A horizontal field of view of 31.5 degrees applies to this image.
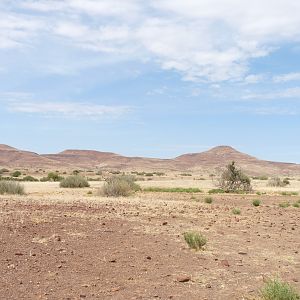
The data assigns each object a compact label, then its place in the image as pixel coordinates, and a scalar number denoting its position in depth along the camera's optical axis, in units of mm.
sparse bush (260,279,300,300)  8117
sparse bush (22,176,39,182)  65488
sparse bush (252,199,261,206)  29283
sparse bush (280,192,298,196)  42656
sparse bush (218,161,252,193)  47125
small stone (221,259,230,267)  11445
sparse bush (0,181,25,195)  30906
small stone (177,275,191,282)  9898
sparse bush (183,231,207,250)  12930
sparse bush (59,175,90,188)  44916
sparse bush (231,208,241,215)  22867
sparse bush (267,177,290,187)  60594
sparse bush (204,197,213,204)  30156
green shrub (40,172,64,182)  63625
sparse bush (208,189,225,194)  43525
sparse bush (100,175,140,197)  32188
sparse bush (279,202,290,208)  28773
